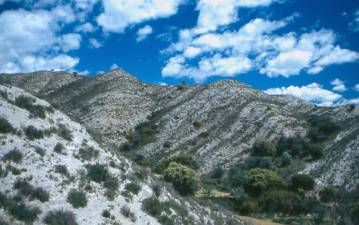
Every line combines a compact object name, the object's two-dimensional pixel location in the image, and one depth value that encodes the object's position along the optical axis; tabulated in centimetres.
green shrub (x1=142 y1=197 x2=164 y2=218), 2677
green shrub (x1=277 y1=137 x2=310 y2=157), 7814
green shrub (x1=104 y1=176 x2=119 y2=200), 2547
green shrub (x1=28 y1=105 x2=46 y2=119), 2891
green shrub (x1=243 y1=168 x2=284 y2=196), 6125
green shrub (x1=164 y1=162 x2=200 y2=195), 4616
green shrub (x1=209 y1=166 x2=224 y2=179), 7812
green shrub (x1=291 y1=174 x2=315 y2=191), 6219
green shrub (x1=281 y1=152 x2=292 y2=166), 7638
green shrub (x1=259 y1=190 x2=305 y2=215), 5322
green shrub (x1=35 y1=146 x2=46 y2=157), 2536
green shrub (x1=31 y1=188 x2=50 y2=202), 2233
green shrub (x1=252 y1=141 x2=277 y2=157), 8181
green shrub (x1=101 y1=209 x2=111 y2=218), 2359
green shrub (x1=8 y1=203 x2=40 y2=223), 2054
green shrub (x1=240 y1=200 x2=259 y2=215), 5266
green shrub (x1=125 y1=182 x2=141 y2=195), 2738
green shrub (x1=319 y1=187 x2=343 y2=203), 5697
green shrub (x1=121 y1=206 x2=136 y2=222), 2480
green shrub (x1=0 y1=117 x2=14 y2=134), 2569
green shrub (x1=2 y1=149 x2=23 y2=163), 2377
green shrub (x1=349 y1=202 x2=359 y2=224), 4728
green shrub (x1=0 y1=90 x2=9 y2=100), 2902
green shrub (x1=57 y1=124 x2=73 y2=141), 2844
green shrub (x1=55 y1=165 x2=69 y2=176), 2498
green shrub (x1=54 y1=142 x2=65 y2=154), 2658
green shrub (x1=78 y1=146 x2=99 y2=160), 2758
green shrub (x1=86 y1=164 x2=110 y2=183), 2618
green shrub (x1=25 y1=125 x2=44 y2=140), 2633
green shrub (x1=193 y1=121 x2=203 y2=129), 10281
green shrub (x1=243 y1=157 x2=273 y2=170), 7519
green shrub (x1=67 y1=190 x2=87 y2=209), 2314
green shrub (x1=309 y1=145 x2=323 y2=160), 7396
